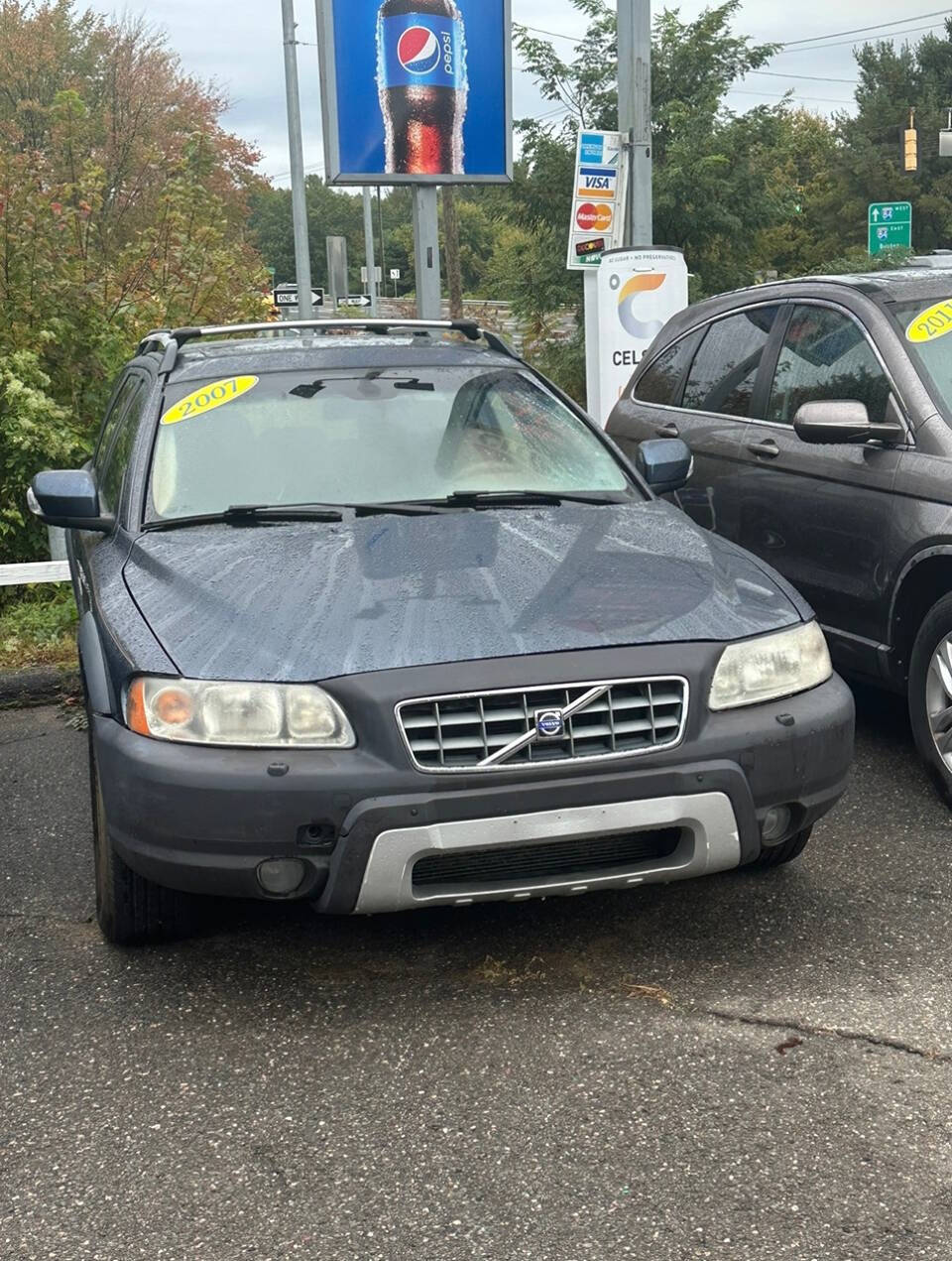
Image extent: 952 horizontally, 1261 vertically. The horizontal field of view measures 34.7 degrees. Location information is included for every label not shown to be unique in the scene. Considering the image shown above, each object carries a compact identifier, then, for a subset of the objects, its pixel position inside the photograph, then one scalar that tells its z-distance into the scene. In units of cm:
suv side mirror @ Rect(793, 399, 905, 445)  509
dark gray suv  500
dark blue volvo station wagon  338
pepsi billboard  1084
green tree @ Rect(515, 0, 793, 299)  2295
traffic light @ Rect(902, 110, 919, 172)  2978
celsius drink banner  1036
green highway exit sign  2681
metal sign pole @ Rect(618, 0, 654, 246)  1068
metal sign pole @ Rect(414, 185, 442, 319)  1091
